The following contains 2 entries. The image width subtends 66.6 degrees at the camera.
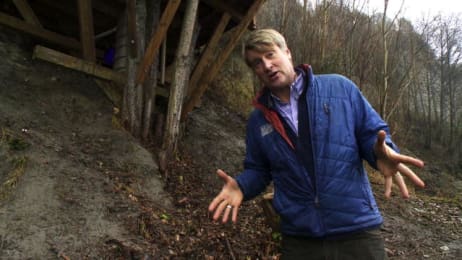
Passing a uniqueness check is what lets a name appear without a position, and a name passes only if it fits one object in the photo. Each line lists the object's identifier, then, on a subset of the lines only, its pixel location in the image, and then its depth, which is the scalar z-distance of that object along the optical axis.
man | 1.73
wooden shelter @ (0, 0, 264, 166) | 5.25
